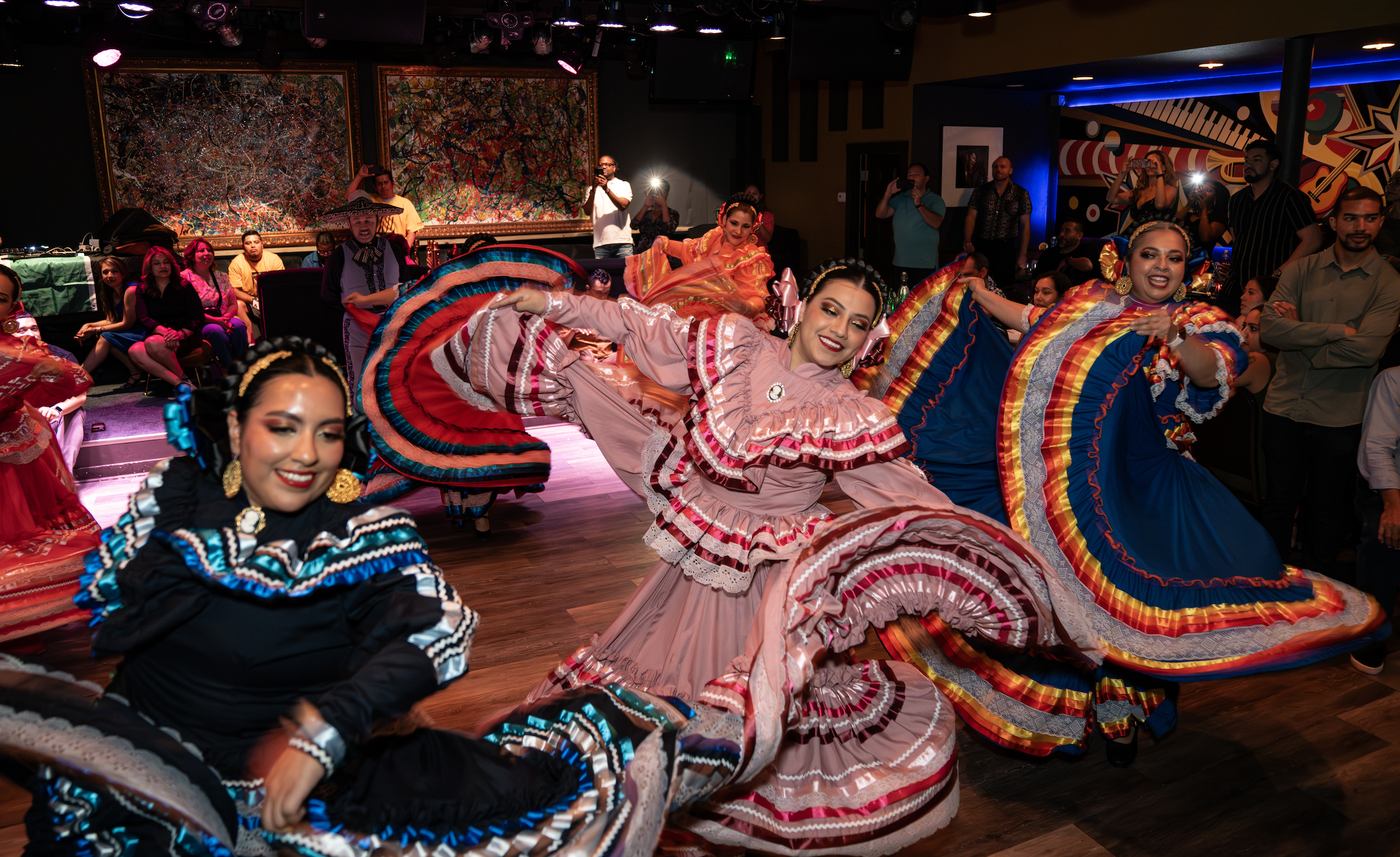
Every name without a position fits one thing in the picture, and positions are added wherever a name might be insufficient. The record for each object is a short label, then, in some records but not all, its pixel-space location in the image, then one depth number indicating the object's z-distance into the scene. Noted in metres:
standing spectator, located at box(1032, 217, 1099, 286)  7.01
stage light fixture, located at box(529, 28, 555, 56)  10.60
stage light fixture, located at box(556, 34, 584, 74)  11.24
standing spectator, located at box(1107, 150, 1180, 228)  6.42
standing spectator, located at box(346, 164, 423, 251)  7.36
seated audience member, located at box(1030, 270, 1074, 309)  4.99
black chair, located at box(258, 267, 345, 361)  7.01
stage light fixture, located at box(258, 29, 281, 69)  10.36
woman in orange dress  4.30
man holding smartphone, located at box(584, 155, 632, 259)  10.59
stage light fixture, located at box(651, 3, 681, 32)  9.50
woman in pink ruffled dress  2.14
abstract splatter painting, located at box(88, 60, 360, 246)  10.37
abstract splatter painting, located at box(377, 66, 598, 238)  11.80
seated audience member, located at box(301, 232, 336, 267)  8.63
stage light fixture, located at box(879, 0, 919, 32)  8.95
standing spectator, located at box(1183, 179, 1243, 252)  7.49
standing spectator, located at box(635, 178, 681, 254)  11.17
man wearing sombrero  5.52
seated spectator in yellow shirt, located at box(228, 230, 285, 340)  8.76
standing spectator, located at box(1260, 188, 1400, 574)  3.71
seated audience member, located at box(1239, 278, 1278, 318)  4.63
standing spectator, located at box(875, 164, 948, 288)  9.34
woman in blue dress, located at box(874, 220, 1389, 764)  2.58
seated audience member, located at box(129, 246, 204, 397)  7.02
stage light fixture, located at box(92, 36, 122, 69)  9.87
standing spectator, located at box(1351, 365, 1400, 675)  3.36
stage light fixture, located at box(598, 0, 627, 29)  9.19
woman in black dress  1.39
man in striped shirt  5.71
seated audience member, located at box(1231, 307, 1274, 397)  3.05
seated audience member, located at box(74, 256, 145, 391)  7.12
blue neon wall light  8.63
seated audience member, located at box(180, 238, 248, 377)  7.55
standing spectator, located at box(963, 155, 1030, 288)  9.41
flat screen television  11.42
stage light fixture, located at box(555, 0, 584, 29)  9.17
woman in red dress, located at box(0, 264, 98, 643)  3.41
